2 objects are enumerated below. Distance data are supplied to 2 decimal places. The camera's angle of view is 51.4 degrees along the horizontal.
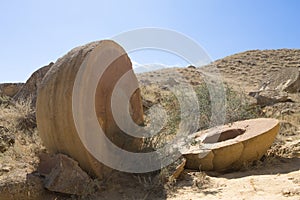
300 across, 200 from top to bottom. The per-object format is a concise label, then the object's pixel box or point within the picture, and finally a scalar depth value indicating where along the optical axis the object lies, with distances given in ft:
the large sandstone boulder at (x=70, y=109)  12.11
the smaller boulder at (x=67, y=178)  11.62
